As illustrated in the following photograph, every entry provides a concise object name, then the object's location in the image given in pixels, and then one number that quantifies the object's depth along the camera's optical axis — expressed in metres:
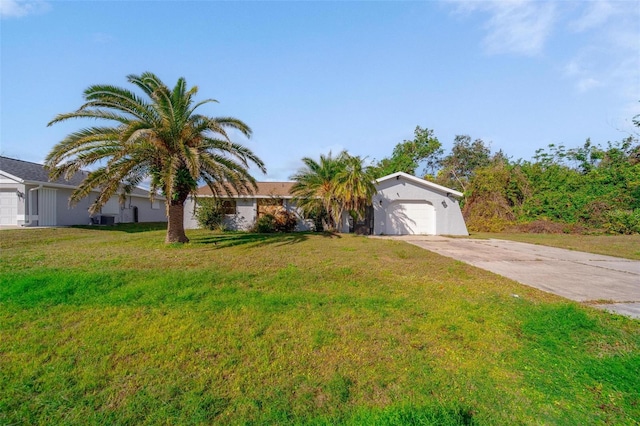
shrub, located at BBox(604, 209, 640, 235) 18.38
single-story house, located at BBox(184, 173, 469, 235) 18.39
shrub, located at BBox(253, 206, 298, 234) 17.38
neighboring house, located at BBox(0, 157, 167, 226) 17.09
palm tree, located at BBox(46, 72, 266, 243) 9.87
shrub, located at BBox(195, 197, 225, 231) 17.59
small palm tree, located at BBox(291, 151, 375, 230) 15.07
